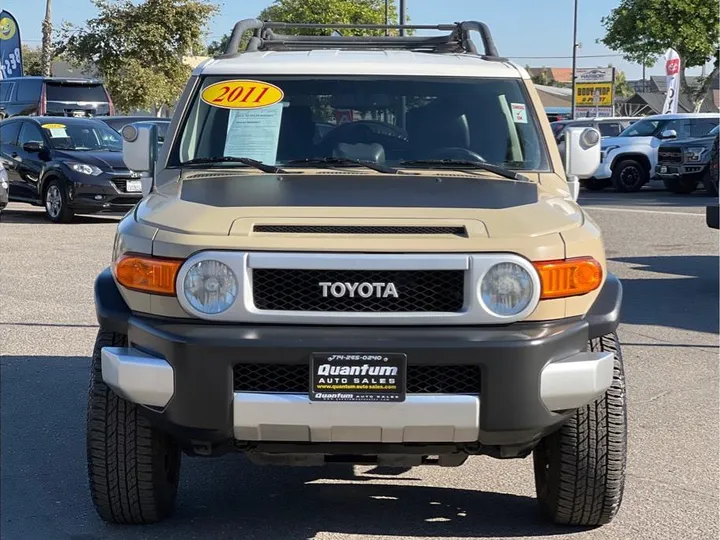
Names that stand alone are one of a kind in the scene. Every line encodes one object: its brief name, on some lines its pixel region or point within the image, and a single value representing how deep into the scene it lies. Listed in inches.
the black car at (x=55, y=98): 1115.9
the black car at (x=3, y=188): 629.9
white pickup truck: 971.3
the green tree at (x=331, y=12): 2313.0
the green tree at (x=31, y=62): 2866.6
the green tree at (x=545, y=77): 4755.4
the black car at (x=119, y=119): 939.3
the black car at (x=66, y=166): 653.3
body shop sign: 2272.4
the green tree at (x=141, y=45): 1690.5
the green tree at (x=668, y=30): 1946.4
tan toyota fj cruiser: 146.9
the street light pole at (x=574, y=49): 2154.3
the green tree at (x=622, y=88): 4808.1
